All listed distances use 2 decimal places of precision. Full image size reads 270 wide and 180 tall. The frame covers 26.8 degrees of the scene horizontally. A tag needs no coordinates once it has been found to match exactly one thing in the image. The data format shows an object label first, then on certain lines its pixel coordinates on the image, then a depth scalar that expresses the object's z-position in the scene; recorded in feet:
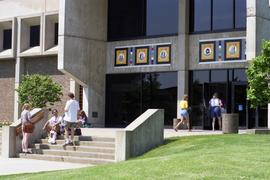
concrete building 92.22
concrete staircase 59.52
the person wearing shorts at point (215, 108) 83.82
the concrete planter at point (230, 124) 70.74
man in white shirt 63.57
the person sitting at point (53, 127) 67.46
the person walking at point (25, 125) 65.98
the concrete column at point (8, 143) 66.95
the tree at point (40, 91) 102.32
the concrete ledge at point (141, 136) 56.39
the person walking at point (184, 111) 79.46
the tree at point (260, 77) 68.33
